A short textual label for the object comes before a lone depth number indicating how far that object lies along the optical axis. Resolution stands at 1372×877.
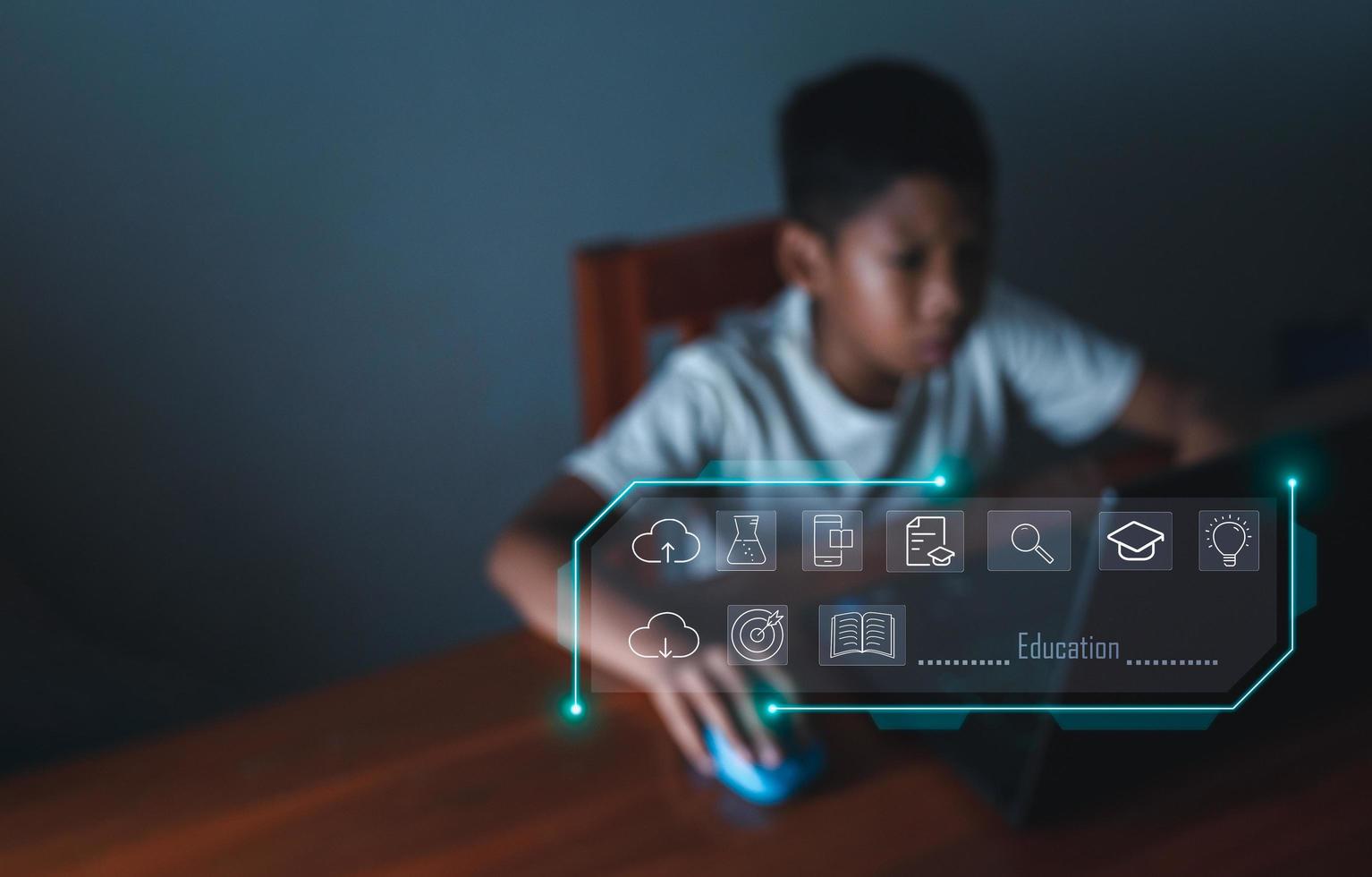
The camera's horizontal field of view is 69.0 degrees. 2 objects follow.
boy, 0.72
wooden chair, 0.76
